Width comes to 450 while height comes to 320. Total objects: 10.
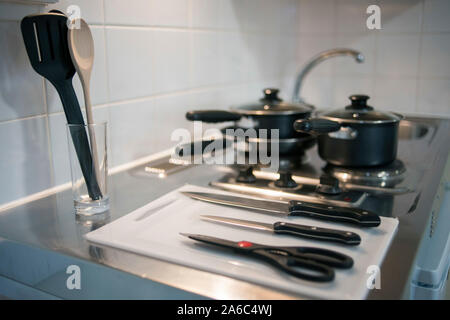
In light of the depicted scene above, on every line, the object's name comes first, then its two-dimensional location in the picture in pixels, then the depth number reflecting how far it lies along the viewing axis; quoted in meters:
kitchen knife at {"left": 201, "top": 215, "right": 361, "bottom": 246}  0.56
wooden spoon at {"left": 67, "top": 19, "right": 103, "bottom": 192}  0.65
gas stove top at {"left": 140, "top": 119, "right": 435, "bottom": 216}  0.77
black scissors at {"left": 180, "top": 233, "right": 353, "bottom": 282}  0.48
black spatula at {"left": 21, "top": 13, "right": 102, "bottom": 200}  0.63
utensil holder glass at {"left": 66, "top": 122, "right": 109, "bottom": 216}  0.67
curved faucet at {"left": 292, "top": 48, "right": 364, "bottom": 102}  1.26
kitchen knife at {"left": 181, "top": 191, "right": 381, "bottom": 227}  0.62
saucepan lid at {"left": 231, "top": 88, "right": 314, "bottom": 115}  0.94
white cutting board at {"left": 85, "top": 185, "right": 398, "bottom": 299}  0.47
